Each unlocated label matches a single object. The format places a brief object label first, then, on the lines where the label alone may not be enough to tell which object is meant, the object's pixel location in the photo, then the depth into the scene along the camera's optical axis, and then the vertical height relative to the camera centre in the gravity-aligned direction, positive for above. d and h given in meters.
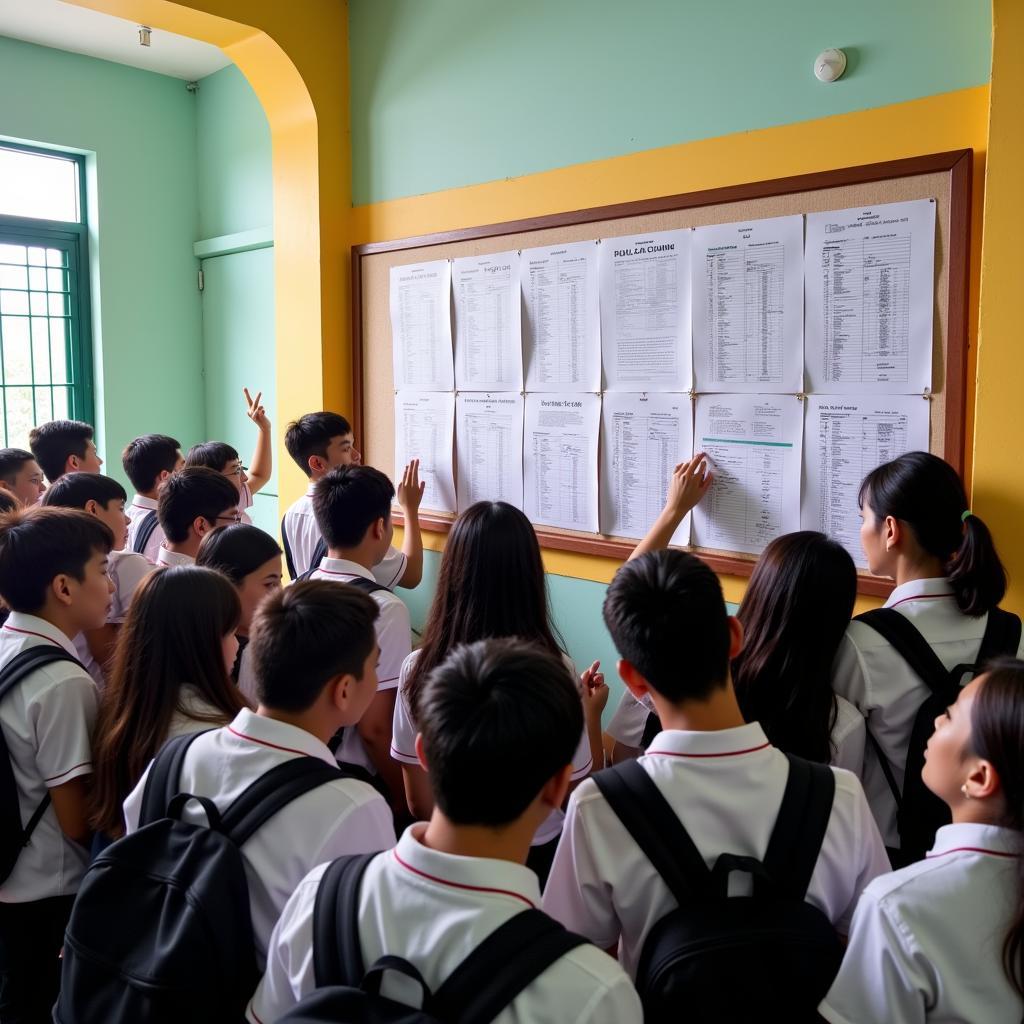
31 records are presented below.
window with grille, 4.75 +0.64
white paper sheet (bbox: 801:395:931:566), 2.26 -0.07
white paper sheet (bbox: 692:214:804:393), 2.44 +0.30
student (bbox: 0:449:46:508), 3.19 -0.19
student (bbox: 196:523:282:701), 2.20 -0.32
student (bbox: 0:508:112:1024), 1.68 -0.54
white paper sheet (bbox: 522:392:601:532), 3.00 -0.13
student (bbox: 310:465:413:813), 2.21 -0.37
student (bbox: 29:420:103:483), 3.44 -0.10
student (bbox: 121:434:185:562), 3.29 -0.16
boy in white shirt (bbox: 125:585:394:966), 1.26 -0.45
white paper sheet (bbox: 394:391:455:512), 3.47 -0.07
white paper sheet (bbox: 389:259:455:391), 3.42 +0.34
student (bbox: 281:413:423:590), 3.25 -0.29
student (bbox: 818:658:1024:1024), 1.02 -0.54
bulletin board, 2.14 +0.52
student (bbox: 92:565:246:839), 1.63 -0.45
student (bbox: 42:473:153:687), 2.42 -0.37
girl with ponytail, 1.67 -0.32
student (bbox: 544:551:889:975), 1.17 -0.46
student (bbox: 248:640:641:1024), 0.91 -0.45
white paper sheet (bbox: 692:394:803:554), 2.49 -0.13
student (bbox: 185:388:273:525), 3.37 -0.15
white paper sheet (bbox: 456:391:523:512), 3.24 -0.10
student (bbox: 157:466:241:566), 2.66 -0.25
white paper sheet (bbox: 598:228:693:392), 2.68 +0.31
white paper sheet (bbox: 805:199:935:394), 2.20 +0.29
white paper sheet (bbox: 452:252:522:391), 3.18 +0.32
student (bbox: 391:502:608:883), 1.85 -0.36
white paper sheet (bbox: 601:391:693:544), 2.74 -0.10
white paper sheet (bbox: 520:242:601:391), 2.93 +0.32
